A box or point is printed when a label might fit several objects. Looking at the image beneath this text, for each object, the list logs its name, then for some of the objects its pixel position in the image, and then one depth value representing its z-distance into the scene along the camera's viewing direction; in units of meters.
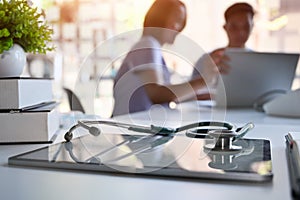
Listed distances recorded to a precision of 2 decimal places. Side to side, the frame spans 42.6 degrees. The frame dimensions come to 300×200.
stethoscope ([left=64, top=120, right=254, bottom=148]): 0.67
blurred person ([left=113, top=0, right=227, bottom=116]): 1.43
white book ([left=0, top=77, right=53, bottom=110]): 0.67
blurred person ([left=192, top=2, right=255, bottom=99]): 2.20
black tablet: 0.43
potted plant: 0.69
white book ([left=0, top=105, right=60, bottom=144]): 0.67
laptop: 1.54
